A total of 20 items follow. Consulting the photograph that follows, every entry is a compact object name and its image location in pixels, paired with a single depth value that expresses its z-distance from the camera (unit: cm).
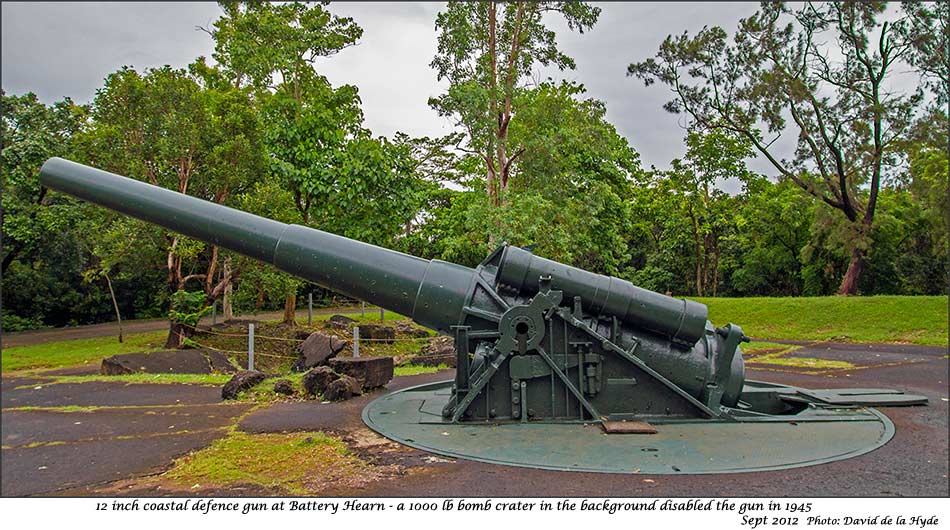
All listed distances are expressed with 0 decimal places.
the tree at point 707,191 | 3062
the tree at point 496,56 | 1534
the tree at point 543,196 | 1402
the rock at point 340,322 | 1838
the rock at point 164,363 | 1003
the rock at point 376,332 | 1645
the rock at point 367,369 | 792
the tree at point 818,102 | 2191
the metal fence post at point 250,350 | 1023
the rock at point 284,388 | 758
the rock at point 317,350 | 986
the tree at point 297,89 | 1616
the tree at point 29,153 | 1644
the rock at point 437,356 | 1155
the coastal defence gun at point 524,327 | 598
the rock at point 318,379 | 749
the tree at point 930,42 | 2025
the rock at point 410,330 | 1755
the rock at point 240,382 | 758
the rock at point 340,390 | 723
